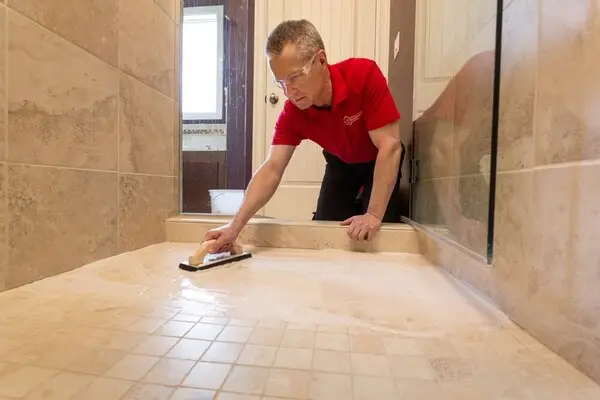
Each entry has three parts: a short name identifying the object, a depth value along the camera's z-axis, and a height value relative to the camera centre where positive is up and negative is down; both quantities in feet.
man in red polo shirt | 3.32 +0.75
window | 6.79 +2.49
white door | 6.99 +2.63
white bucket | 6.49 -0.23
